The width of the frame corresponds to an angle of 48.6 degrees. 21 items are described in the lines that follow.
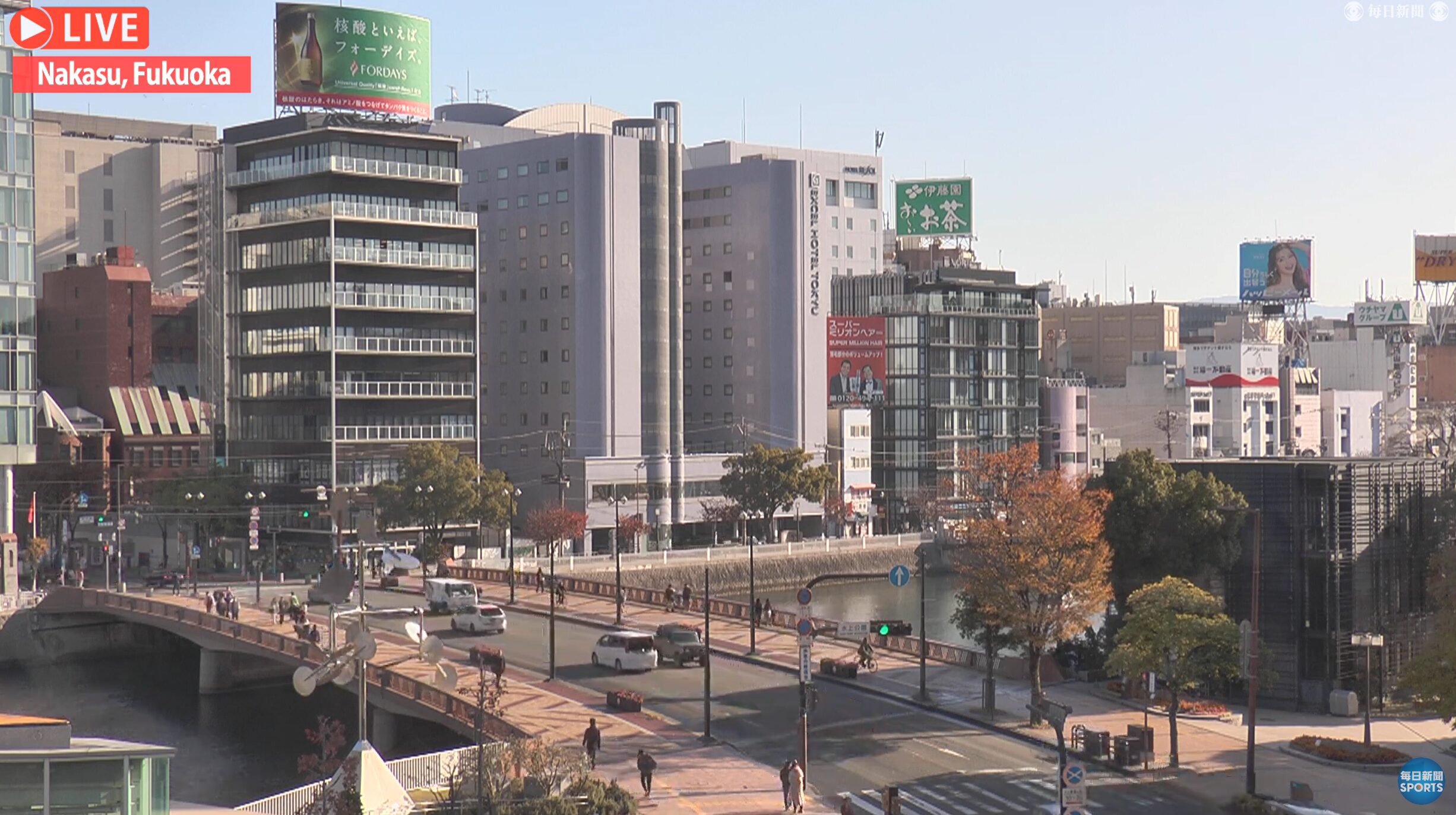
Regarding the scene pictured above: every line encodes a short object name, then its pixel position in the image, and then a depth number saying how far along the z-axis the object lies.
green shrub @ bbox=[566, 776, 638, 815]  38.84
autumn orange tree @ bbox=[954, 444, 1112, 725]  53.47
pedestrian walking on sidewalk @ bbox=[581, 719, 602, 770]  46.19
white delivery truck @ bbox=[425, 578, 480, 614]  78.50
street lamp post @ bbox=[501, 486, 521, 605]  86.31
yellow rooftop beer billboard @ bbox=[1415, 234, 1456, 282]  186.00
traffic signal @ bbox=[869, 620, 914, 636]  51.09
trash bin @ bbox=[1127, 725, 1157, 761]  48.03
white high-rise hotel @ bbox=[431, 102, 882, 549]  134.38
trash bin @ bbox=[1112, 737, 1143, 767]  48.00
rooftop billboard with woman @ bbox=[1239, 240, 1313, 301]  194.62
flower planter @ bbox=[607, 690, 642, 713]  55.09
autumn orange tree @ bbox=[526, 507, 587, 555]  103.94
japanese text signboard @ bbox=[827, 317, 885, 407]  151.00
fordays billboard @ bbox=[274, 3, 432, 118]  117.06
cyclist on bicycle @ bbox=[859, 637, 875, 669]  62.88
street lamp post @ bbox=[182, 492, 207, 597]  108.69
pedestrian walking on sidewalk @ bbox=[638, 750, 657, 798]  43.22
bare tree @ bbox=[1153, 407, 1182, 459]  162.88
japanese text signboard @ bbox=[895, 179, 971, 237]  166.50
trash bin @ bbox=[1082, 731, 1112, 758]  49.09
